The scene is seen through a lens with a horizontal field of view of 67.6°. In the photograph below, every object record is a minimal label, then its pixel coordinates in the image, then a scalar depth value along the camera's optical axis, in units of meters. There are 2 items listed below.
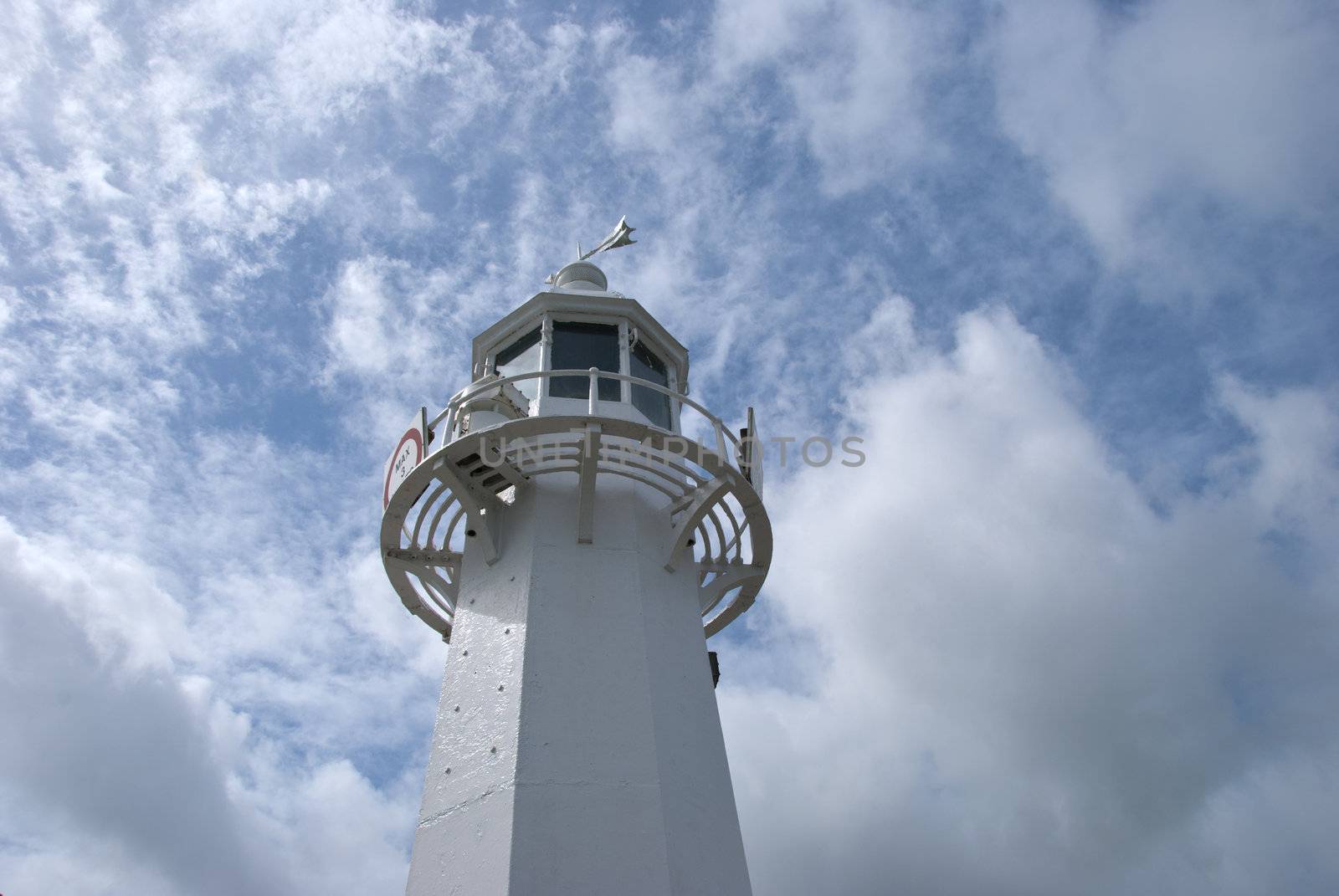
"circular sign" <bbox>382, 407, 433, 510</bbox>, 13.70
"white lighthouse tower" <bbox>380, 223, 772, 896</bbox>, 10.44
